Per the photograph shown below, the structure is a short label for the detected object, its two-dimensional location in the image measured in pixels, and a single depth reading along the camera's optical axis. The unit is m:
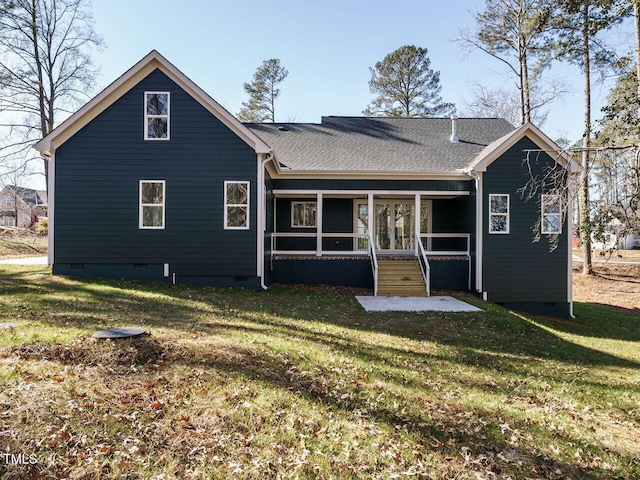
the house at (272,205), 11.88
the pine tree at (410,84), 30.00
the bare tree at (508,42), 20.86
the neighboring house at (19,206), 34.04
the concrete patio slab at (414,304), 10.17
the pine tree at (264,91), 33.06
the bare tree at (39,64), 20.39
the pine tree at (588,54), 8.24
